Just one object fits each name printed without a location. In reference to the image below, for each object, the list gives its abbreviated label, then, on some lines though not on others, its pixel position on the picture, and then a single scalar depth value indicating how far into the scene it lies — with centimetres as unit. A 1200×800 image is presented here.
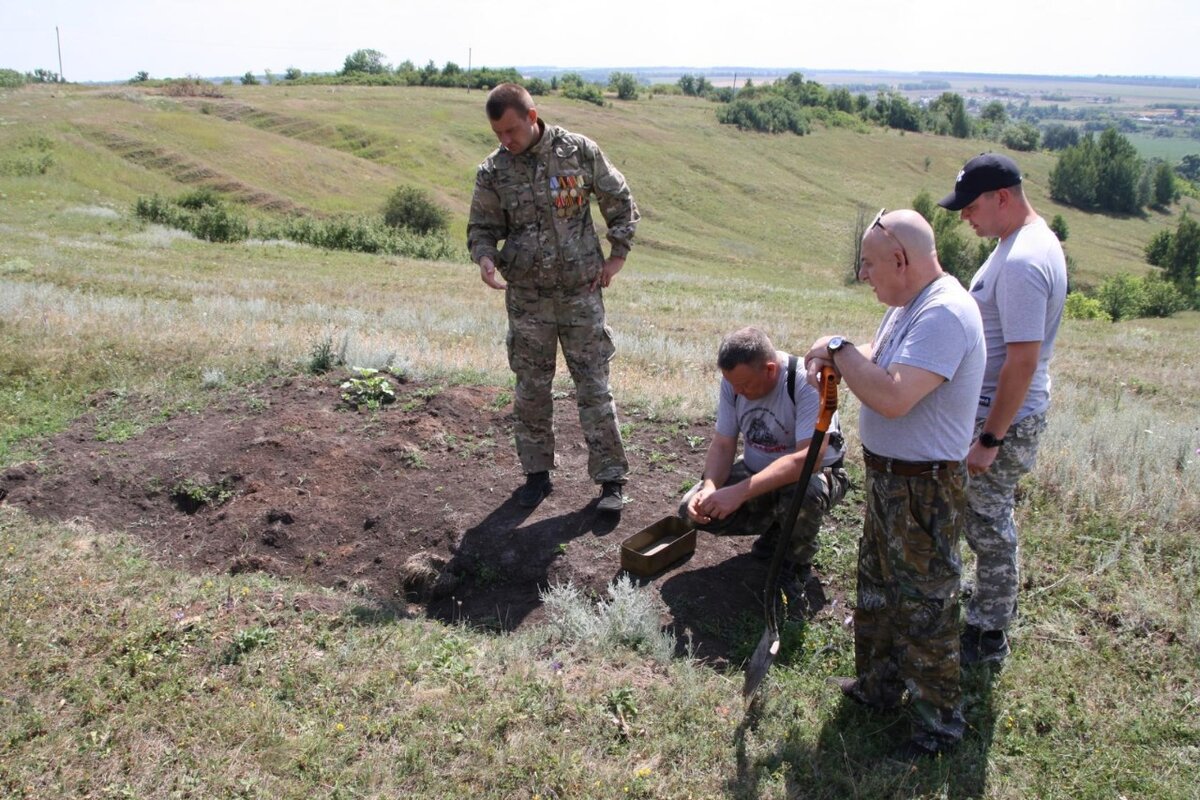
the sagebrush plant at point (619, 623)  395
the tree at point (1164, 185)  8644
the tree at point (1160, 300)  4159
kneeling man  399
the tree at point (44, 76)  7569
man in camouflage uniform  495
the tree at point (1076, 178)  8181
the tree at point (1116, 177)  8281
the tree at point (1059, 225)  6185
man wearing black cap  335
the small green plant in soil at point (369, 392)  671
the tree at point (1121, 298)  3962
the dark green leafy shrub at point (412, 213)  3688
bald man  291
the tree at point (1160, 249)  6266
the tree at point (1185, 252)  6022
